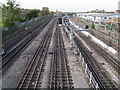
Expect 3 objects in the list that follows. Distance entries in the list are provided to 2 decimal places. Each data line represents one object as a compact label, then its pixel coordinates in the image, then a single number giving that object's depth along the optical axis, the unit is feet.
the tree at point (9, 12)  89.56
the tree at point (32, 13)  179.06
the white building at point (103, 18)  156.37
